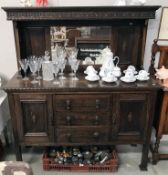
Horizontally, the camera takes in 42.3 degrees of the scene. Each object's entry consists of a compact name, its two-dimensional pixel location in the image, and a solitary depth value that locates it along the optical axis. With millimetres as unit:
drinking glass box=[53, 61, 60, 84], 1956
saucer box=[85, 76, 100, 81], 1901
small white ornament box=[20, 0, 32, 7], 1907
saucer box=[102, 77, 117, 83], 1854
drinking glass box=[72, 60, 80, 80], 1991
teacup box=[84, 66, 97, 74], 1953
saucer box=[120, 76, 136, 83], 1869
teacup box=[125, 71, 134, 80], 1879
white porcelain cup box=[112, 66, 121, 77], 1955
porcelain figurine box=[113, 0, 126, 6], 1904
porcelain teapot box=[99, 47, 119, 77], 1931
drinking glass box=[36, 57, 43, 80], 1980
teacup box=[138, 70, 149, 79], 1903
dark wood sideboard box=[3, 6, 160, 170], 1798
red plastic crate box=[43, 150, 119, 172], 2049
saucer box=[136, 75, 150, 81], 1904
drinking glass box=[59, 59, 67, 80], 1986
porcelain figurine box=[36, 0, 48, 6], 1913
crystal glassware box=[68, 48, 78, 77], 1998
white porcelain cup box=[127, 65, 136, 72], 1927
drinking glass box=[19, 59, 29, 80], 1945
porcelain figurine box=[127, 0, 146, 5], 1897
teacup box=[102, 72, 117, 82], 1854
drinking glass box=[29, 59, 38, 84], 1952
